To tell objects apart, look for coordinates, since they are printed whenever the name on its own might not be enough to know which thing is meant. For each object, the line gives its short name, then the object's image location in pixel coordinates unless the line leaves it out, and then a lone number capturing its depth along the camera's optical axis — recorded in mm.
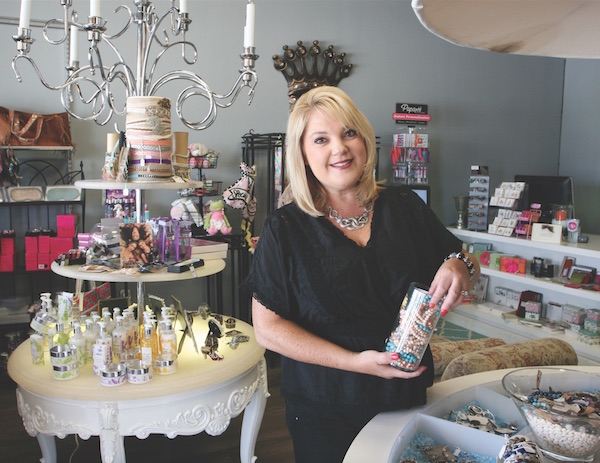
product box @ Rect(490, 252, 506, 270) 4900
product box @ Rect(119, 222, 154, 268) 2189
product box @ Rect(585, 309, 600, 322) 4018
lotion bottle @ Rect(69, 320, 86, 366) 2168
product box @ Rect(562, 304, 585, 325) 4160
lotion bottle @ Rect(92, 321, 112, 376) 2053
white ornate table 1994
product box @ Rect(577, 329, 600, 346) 3943
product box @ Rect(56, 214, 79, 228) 3770
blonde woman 1372
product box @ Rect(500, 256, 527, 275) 4672
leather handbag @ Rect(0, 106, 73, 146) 3643
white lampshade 703
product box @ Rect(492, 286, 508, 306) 4879
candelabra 1963
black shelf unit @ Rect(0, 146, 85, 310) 4070
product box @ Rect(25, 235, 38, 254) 3734
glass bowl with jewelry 982
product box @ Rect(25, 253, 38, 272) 3756
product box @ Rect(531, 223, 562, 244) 4395
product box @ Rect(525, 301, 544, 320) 4469
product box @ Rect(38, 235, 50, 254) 3748
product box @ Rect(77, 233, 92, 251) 2546
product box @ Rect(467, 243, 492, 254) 5133
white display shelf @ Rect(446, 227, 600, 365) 4039
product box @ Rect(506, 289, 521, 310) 4742
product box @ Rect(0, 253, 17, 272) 3748
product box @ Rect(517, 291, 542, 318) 4547
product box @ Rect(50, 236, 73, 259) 3777
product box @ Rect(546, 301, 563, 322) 4406
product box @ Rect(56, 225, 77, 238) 3773
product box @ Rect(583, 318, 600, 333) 4023
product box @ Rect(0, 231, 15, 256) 3736
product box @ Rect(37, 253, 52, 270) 3773
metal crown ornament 4879
